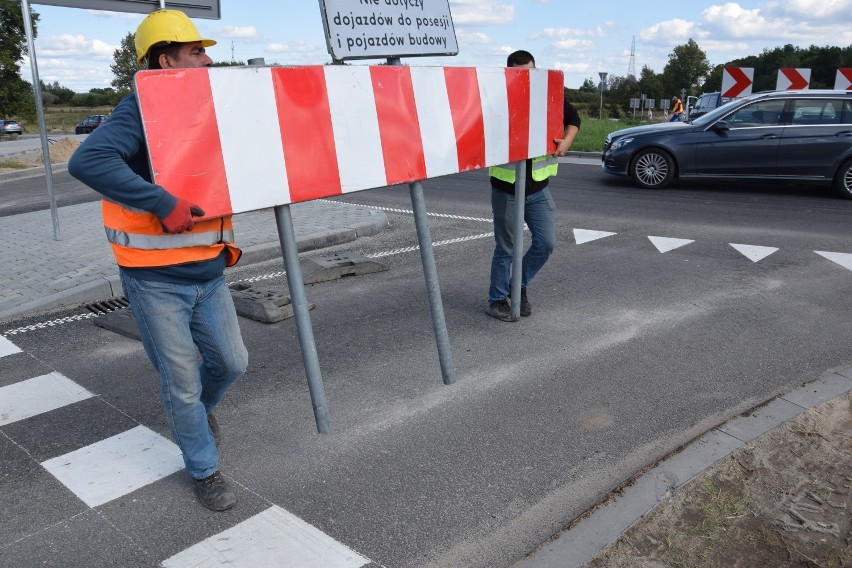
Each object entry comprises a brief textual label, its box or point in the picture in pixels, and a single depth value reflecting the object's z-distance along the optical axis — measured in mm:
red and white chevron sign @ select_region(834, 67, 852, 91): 17844
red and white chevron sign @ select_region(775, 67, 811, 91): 18250
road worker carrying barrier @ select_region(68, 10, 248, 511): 2845
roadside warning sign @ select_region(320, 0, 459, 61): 3629
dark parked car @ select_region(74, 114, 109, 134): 45312
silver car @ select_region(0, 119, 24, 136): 47875
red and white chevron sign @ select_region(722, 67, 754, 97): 19141
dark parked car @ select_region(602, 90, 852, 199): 11914
